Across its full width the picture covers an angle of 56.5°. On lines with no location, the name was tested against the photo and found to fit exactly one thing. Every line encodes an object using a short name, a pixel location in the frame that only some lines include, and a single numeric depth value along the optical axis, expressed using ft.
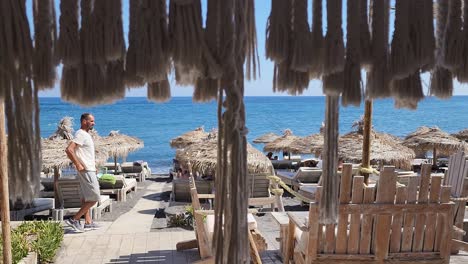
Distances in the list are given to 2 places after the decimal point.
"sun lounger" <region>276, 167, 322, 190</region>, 31.83
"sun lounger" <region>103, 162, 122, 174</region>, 41.67
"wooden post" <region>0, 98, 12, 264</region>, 9.22
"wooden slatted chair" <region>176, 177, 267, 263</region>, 12.78
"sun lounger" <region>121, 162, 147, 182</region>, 42.59
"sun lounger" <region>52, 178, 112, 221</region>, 25.12
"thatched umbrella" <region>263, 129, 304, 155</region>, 43.32
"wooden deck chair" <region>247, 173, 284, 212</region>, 26.04
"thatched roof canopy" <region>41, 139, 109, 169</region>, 26.55
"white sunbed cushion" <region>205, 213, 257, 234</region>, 13.55
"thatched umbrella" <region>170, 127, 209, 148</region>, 44.96
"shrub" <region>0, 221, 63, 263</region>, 12.89
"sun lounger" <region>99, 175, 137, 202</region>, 30.91
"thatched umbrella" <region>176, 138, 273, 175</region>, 24.97
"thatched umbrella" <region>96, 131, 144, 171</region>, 35.73
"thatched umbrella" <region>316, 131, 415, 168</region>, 31.48
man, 17.49
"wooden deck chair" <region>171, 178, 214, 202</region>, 28.07
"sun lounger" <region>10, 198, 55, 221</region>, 24.22
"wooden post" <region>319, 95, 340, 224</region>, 4.07
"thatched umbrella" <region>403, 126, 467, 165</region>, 40.05
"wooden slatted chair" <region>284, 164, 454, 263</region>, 10.45
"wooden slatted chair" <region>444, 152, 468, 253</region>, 13.47
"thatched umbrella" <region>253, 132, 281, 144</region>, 57.83
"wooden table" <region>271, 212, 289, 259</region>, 13.44
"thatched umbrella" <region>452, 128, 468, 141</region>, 50.52
